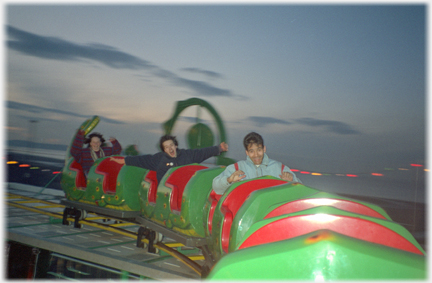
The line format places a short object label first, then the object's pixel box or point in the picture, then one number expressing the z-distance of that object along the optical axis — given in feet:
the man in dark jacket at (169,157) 11.41
